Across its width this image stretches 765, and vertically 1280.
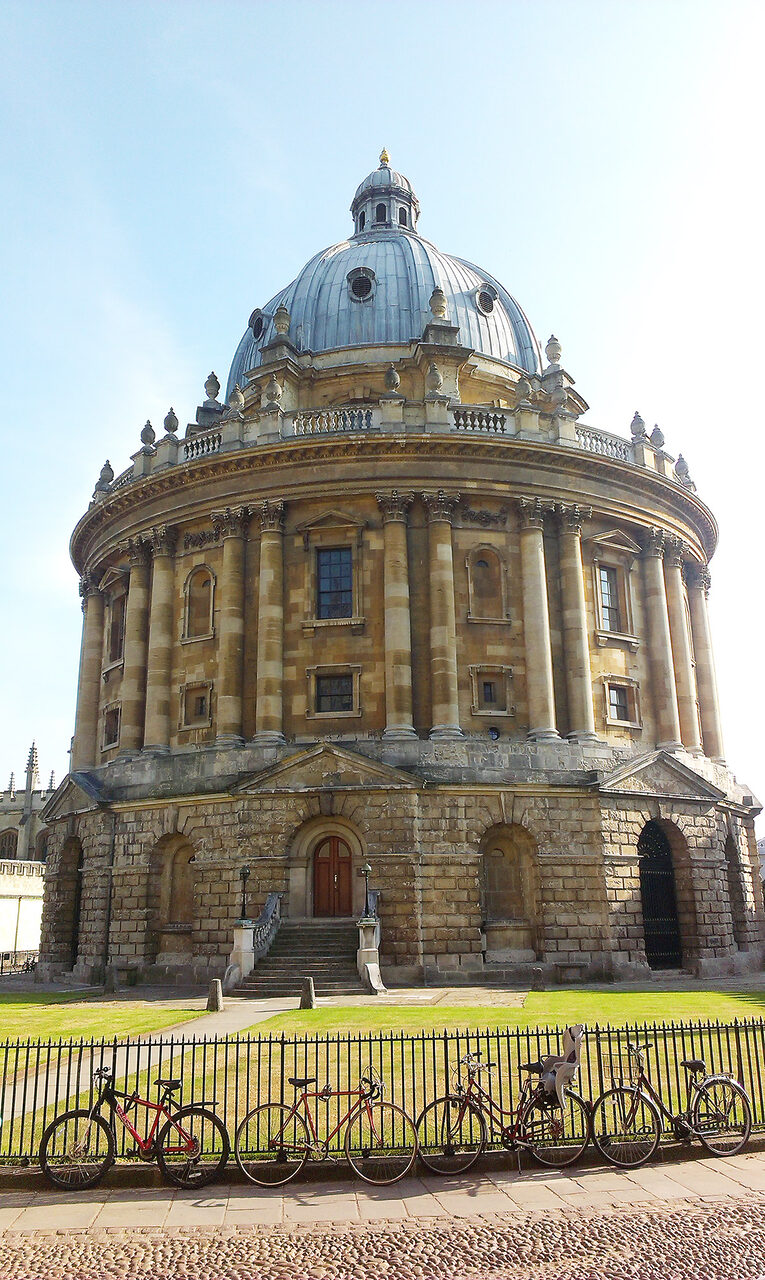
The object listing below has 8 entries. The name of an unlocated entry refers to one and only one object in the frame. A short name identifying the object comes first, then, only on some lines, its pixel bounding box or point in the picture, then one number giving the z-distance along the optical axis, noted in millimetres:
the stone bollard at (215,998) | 23055
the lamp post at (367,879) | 28441
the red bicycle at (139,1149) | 10250
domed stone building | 30953
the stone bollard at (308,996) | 22938
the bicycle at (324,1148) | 10406
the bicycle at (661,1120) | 11125
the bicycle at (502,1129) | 10734
